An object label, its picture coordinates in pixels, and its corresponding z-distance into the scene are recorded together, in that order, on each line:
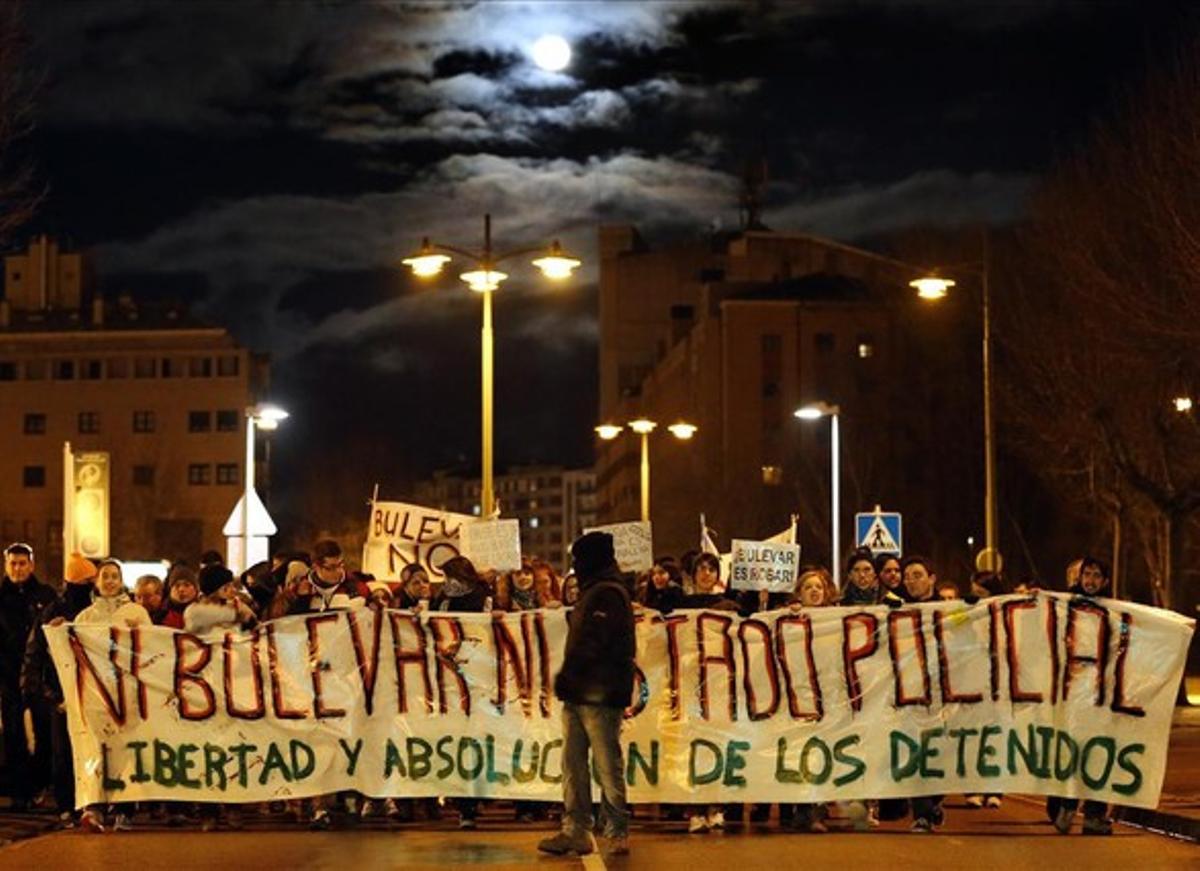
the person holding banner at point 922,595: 16.02
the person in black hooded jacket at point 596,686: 14.27
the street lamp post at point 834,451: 42.92
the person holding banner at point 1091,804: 15.97
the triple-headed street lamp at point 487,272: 27.41
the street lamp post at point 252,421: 36.12
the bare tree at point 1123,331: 30.84
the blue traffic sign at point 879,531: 31.28
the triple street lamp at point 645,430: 48.28
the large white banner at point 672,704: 16.00
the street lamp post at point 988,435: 32.12
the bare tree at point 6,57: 21.36
